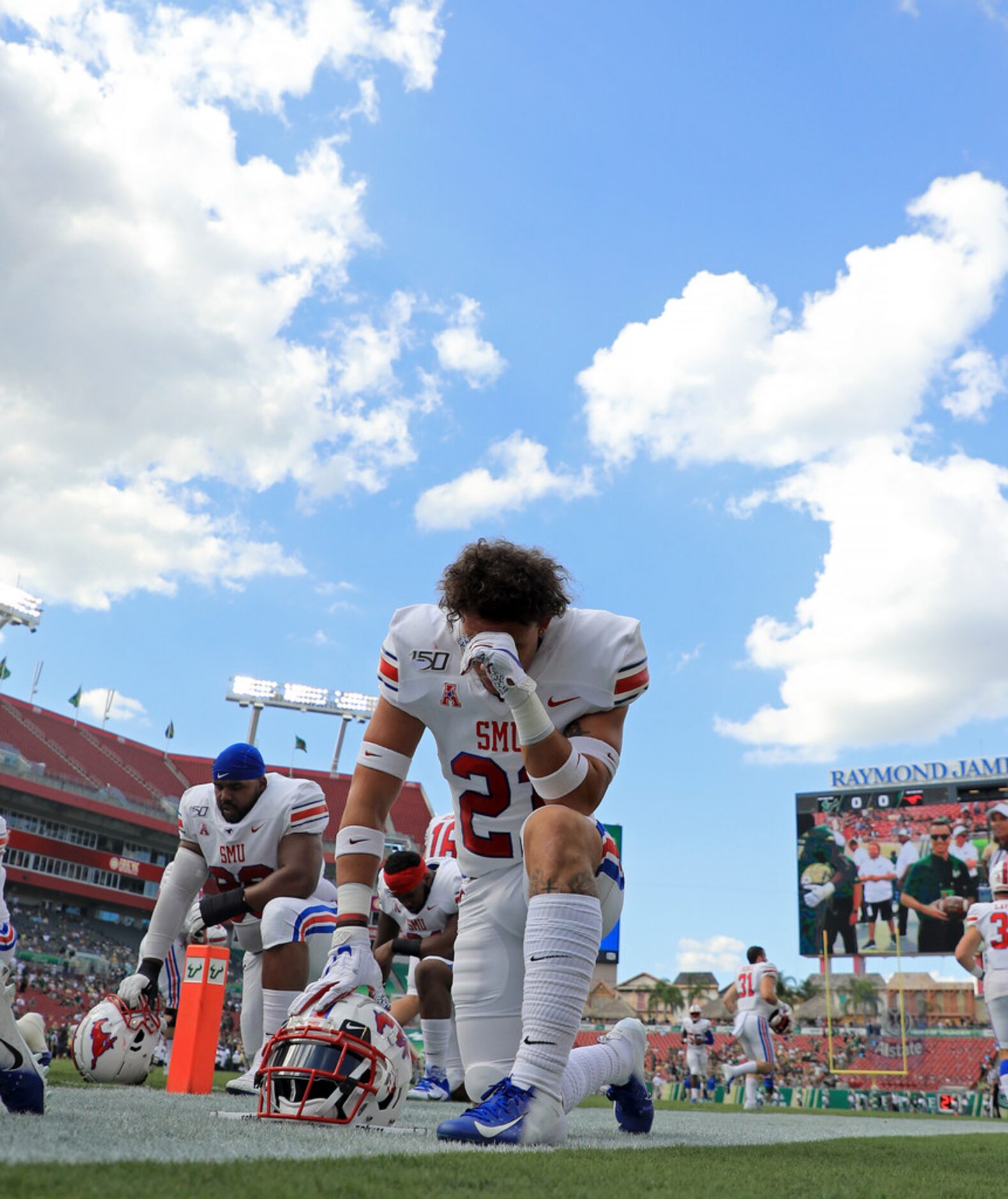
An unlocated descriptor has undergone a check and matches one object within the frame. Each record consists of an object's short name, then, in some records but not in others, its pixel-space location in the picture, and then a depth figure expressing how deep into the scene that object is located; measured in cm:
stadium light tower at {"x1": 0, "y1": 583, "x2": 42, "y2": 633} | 4291
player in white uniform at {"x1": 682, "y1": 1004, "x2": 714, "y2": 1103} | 1695
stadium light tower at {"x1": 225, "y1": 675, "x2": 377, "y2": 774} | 4853
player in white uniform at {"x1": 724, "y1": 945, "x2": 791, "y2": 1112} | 1152
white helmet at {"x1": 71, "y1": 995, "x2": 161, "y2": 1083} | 530
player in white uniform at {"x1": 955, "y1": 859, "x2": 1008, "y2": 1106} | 828
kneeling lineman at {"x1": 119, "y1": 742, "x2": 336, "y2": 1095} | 531
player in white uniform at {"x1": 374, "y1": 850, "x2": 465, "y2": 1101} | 688
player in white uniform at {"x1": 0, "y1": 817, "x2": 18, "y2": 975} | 664
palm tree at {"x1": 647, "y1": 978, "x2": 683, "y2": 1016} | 6956
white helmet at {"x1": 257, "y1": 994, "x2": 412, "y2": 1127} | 268
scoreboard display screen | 2975
